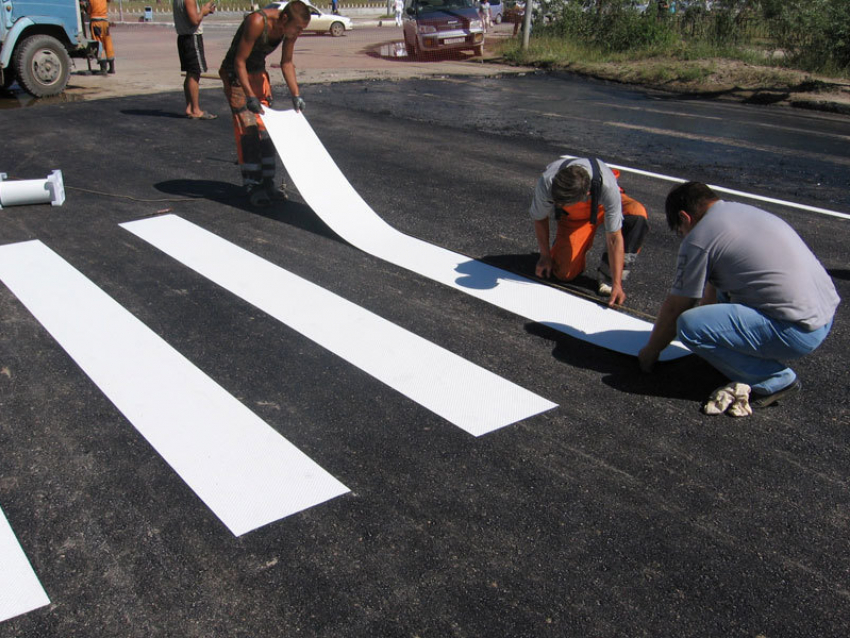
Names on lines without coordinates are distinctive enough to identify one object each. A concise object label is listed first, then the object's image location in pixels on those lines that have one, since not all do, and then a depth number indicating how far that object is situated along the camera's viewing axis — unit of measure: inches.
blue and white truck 514.9
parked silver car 885.8
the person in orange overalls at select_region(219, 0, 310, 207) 281.1
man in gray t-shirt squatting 150.8
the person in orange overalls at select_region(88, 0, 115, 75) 607.2
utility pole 860.0
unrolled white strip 201.0
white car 1389.0
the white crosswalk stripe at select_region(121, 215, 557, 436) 162.6
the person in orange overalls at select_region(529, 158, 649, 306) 190.4
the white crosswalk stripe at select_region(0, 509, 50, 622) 107.6
